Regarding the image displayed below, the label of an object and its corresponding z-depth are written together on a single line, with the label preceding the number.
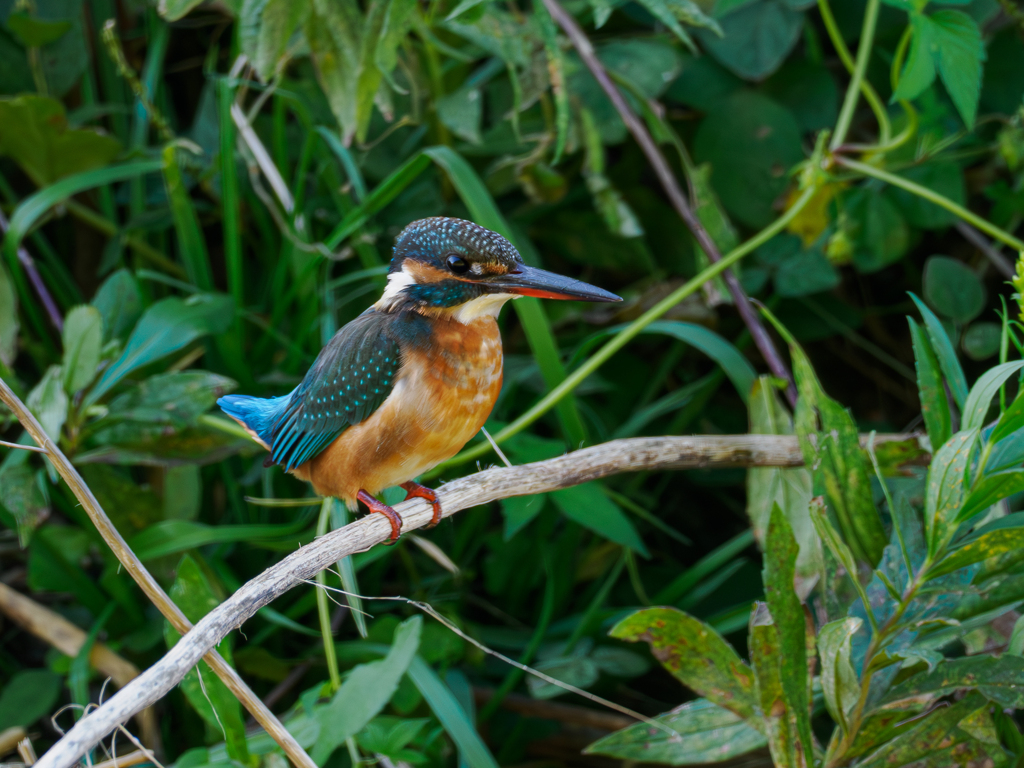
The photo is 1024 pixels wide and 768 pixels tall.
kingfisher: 5.16
